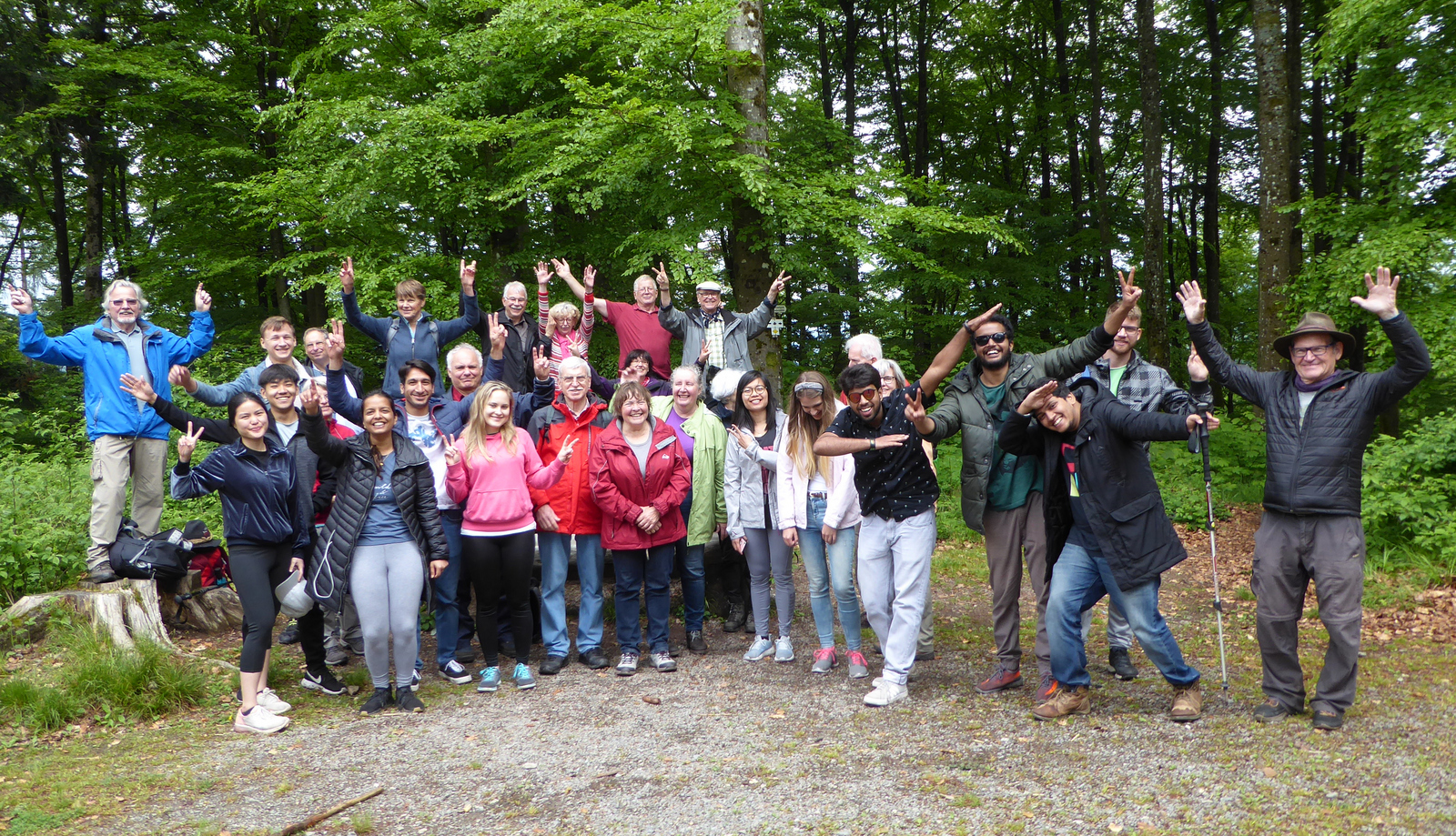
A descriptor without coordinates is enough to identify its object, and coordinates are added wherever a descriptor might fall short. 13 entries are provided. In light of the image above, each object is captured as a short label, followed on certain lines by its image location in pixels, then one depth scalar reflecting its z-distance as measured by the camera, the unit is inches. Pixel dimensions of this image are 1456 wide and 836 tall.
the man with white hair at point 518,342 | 287.4
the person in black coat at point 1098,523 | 173.0
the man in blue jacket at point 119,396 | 238.5
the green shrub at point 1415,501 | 285.7
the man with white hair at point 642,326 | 306.5
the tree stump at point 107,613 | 233.0
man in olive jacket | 201.3
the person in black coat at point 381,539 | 197.5
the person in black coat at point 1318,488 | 167.2
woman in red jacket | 229.6
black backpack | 242.5
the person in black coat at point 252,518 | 196.4
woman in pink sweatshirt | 222.5
